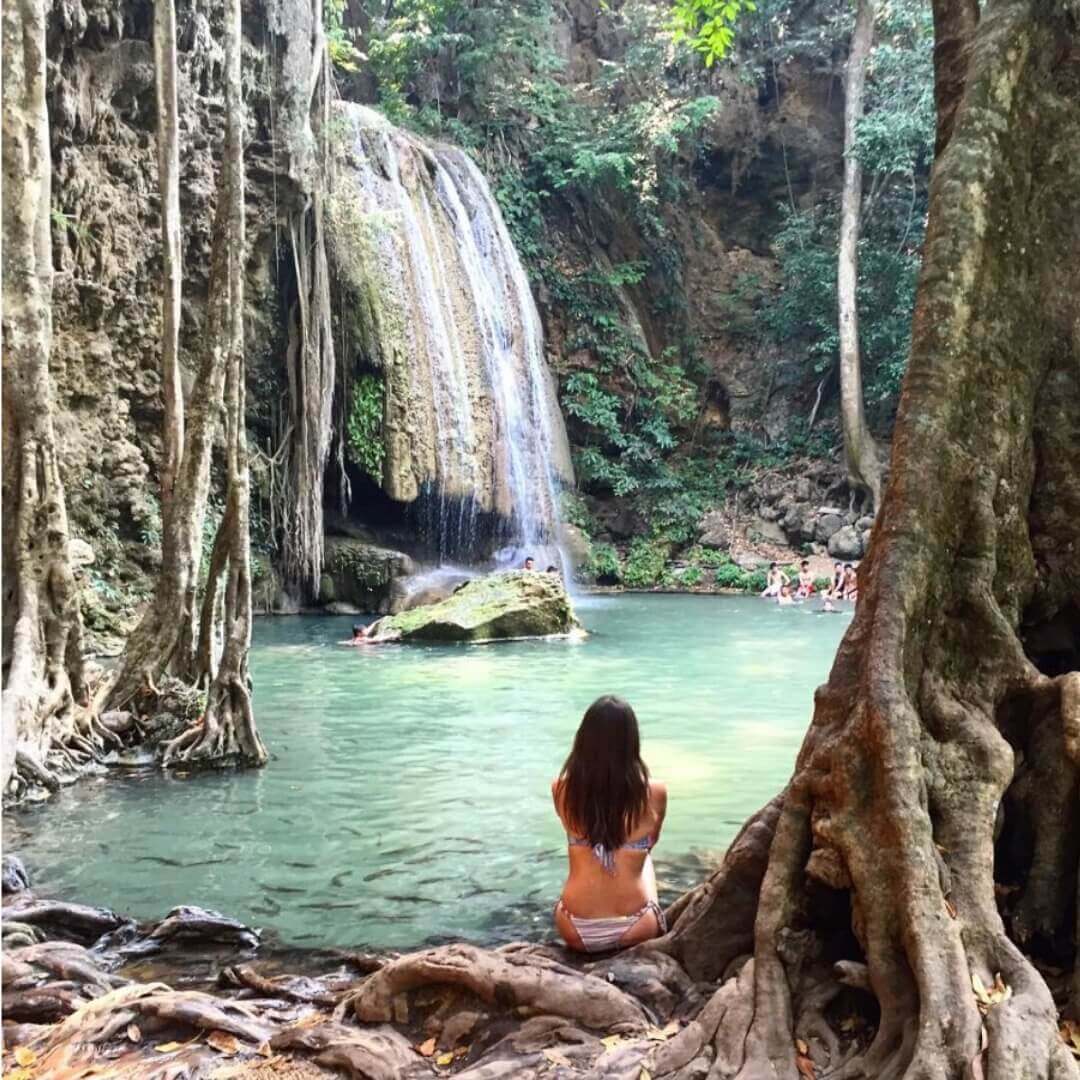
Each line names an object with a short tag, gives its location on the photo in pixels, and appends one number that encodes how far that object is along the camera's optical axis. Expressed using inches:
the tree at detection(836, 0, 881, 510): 984.9
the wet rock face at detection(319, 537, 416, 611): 765.9
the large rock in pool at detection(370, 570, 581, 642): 611.2
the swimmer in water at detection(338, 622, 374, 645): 594.9
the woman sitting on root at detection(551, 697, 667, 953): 157.8
